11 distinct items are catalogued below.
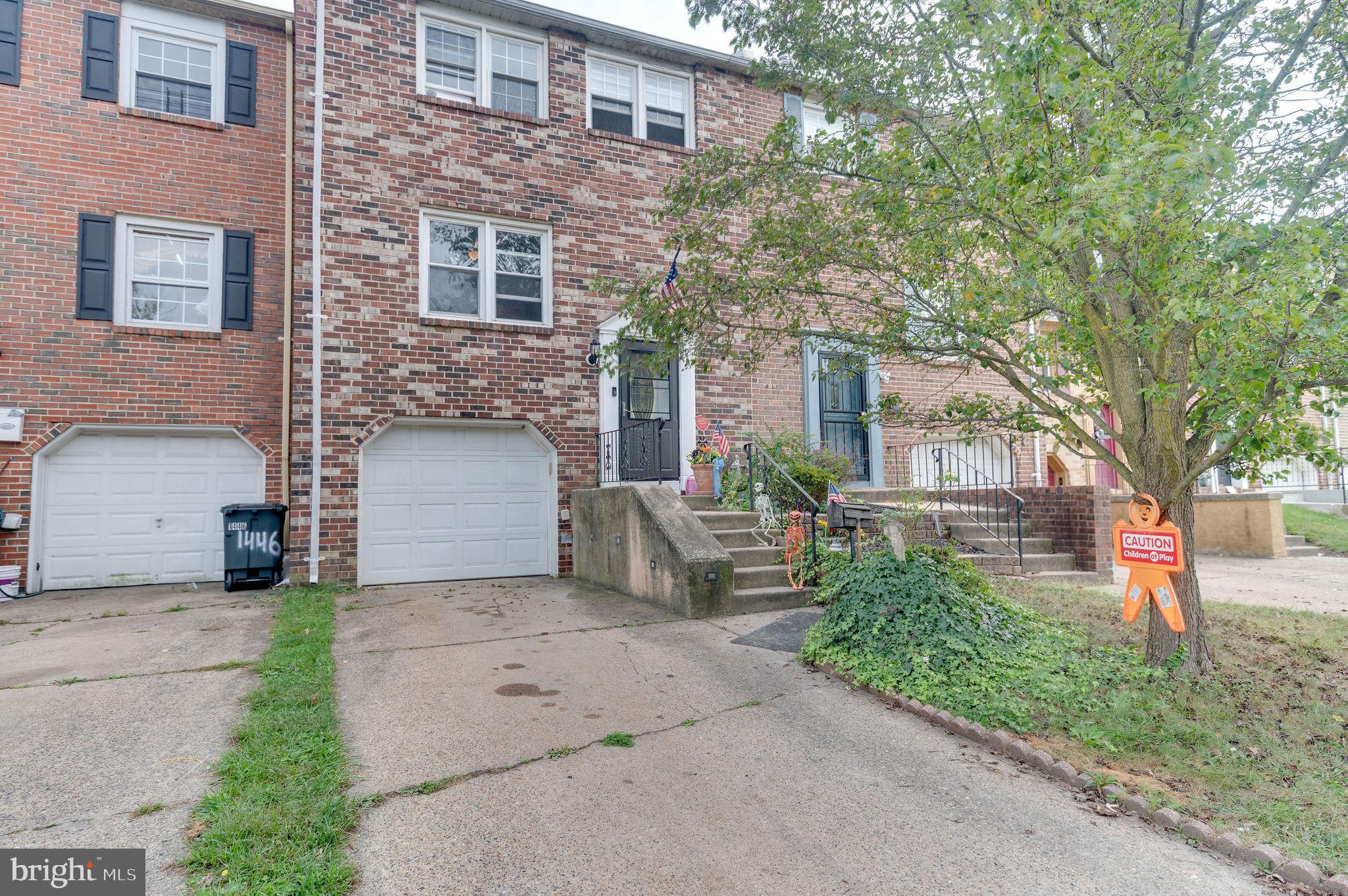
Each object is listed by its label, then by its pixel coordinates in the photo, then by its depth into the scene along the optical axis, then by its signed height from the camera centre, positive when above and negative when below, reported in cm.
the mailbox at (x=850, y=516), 604 -26
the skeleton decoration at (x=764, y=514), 793 -31
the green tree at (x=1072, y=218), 319 +162
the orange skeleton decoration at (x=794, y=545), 729 -60
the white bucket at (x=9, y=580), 807 -94
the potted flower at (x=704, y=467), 929 +28
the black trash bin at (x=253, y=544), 837 -59
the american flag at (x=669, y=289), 596 +172
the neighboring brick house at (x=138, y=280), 844 +273
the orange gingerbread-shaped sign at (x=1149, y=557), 377 -41
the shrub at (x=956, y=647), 427 -114
